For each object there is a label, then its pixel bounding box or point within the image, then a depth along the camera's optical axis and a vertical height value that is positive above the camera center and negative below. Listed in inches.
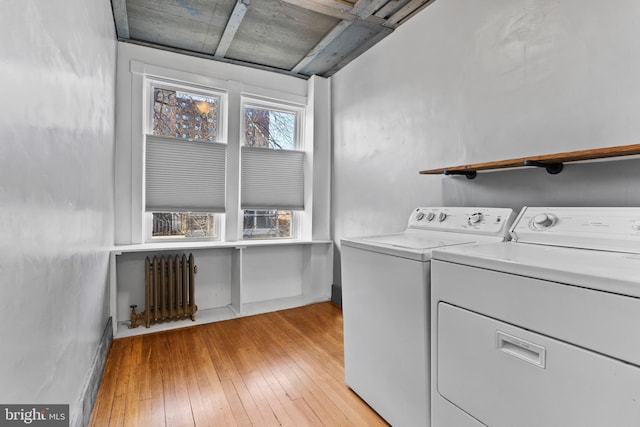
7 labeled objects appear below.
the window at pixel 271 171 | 131.7 +19.8
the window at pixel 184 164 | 114.3 +19.8
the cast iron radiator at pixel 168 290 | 105.8 -28.5
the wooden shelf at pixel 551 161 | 46.8 +10.4
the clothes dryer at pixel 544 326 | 30.9 -13.8
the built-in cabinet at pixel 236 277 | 107.6 -26.6
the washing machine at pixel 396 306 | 53.1 -18.5
